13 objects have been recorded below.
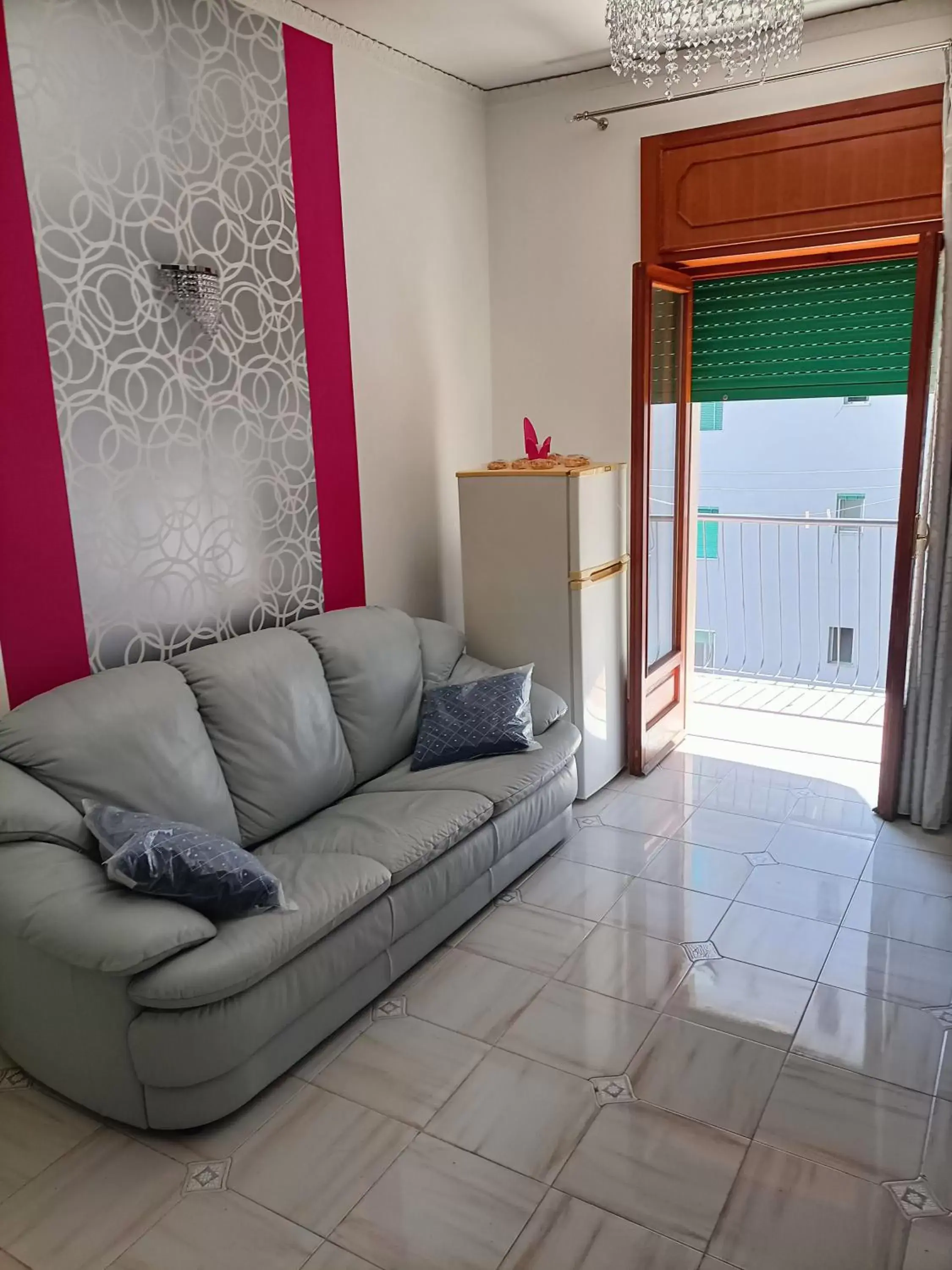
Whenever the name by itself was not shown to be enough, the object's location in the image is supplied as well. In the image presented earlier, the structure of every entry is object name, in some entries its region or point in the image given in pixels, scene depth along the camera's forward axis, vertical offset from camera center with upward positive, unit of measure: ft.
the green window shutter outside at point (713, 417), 18.84 +0.17
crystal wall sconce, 9.75 +1.58
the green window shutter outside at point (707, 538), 19.20 -2.22
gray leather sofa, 7.06 -3.78
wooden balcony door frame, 11.64 +2.70
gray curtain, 11.38 -2.79
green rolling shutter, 13.92 +1.33
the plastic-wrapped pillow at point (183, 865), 7.34 -3.25
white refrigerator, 12.44 -1.96
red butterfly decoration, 13.10 -0.18
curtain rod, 11.50 +4.38
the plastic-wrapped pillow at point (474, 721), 11.28 -3.40
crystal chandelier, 8.42 +3.56
